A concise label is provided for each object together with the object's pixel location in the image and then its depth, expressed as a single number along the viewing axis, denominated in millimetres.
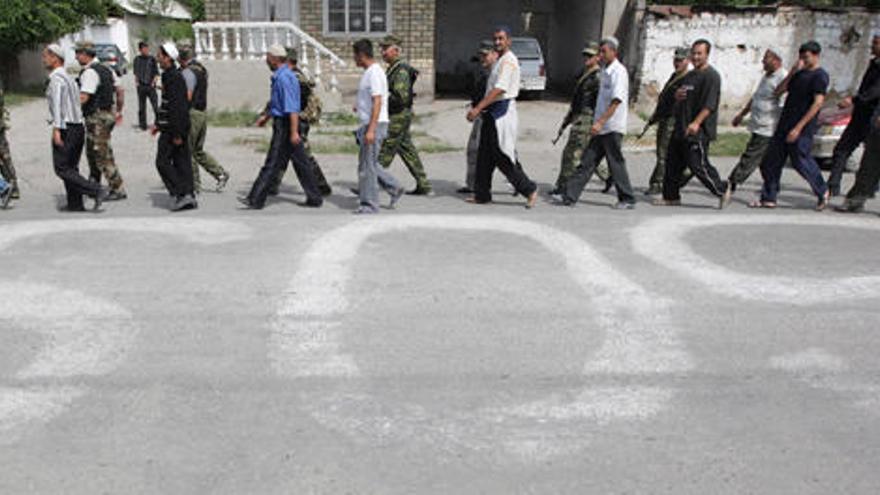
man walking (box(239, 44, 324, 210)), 7070
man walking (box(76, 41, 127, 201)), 7301
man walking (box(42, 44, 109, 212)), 6859
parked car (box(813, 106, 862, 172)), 10422
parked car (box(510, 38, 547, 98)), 19594
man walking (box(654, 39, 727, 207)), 7410
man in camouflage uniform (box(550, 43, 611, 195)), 8008
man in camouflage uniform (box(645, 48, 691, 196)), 8195
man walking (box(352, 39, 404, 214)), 6957
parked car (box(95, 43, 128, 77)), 27989
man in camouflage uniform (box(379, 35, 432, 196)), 7625
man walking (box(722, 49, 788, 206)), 7851
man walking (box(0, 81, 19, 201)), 7629
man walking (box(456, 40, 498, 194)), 7777
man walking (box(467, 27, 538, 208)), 7293
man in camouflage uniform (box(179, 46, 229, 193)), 7906
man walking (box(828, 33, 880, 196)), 7621
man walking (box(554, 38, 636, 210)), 7203
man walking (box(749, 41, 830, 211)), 7309
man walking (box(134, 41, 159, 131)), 13680
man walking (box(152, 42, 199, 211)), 7070
